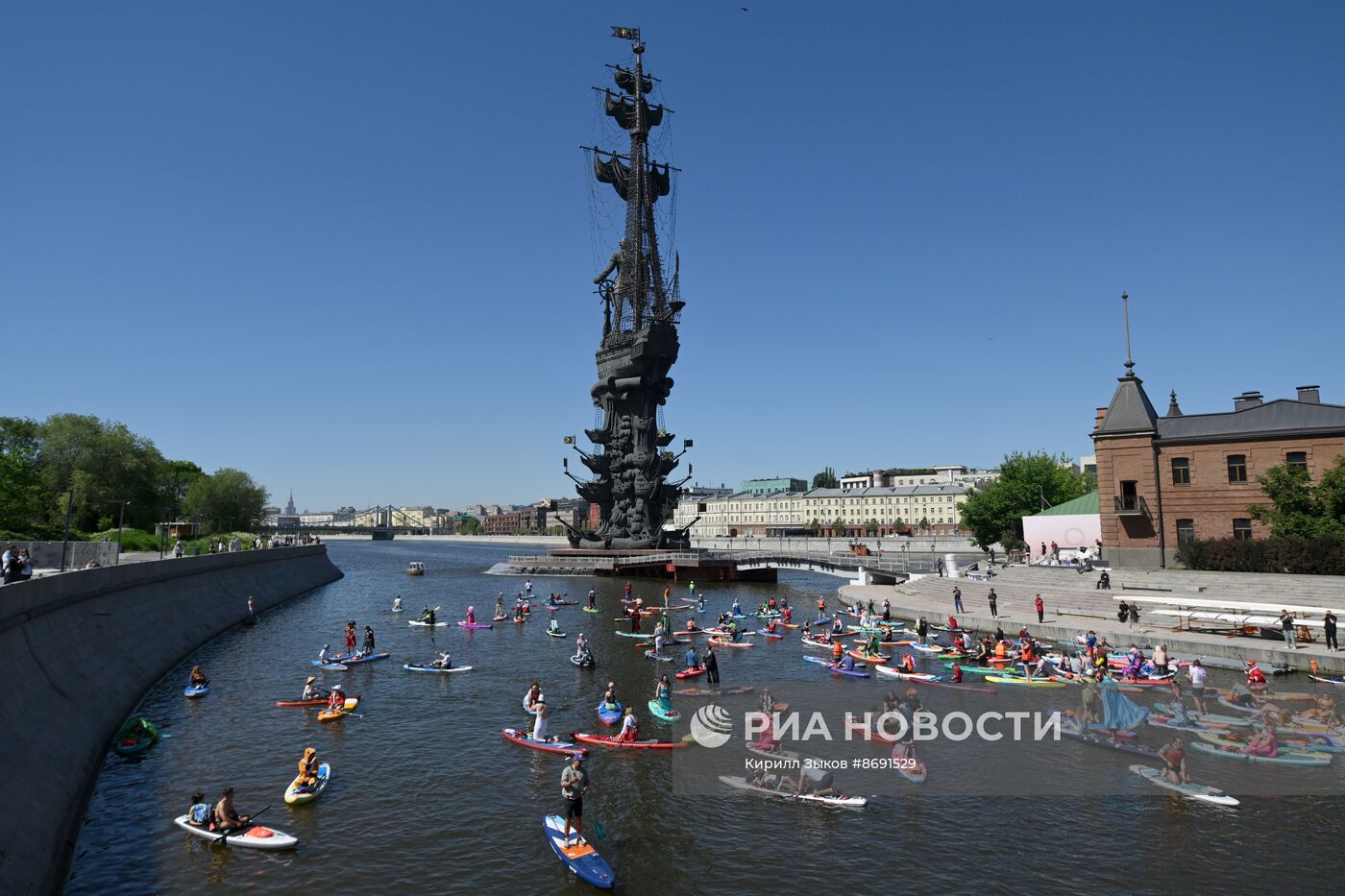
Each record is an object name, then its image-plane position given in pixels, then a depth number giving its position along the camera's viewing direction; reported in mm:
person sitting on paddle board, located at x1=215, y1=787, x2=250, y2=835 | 17156
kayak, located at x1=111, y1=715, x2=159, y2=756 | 23016
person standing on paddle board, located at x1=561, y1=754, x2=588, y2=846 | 17203
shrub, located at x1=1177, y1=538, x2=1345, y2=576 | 39938
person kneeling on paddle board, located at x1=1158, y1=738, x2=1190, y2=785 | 19953
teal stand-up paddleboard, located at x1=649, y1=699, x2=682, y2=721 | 27764
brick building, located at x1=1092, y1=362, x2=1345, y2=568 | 46875
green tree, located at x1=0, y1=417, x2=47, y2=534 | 60594
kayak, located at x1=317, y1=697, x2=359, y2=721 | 27266
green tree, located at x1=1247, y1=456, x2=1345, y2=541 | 42062
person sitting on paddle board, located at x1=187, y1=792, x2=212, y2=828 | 17375
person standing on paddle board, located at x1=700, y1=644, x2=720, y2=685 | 33625
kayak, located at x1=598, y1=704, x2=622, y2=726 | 26750
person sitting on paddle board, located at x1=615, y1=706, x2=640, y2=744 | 24547
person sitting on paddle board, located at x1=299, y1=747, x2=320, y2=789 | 19859
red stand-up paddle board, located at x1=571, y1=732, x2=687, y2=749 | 24344
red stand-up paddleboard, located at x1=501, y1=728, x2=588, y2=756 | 23562
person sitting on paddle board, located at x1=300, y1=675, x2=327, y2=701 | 29531
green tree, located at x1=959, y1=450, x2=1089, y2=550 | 80562
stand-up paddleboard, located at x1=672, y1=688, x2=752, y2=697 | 31922
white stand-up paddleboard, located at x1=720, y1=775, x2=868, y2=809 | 19141
